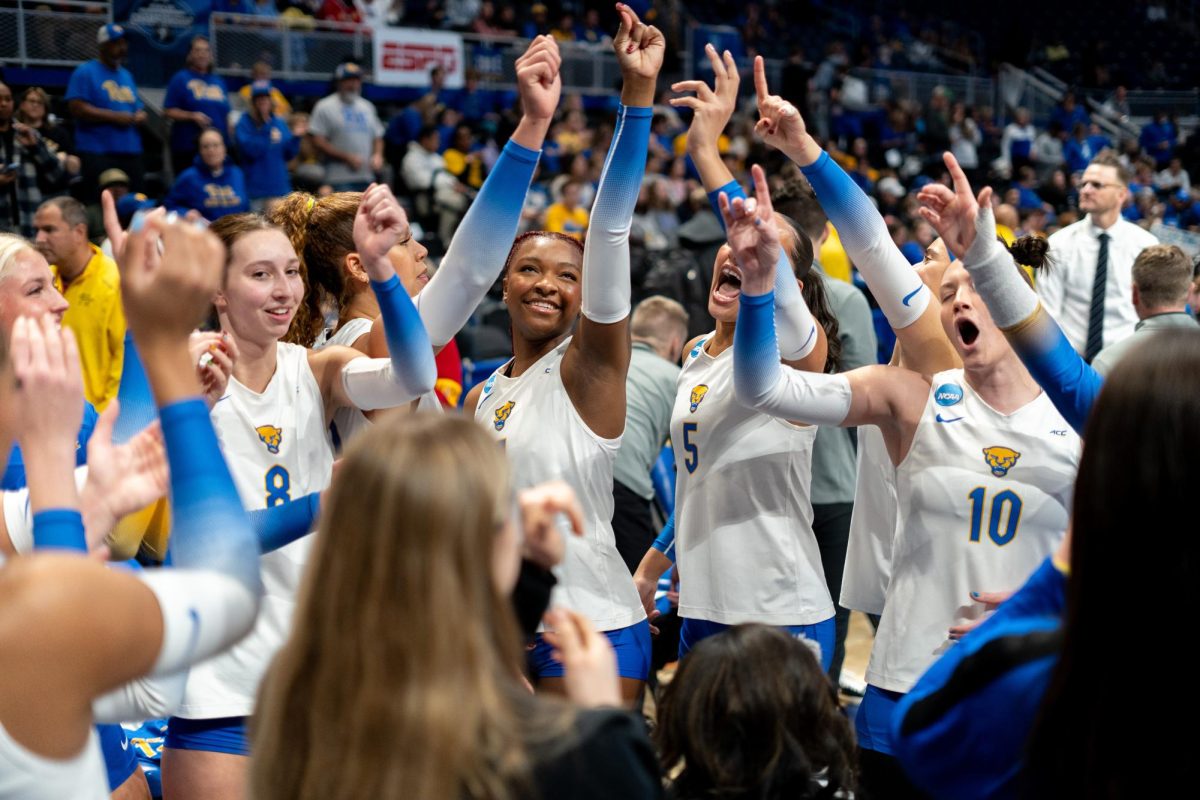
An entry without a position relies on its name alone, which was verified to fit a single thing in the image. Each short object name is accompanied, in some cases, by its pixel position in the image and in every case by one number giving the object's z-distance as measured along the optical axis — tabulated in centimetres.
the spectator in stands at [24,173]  844
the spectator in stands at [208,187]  938
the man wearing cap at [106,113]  960
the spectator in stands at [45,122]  889
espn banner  1405
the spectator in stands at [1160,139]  2066
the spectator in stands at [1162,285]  460
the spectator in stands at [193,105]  1040
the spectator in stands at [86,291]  582
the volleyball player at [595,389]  293
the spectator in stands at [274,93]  1152
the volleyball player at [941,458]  272
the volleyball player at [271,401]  263
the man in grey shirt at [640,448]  497
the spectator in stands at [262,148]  1063
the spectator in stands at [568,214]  1144
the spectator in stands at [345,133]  1170
